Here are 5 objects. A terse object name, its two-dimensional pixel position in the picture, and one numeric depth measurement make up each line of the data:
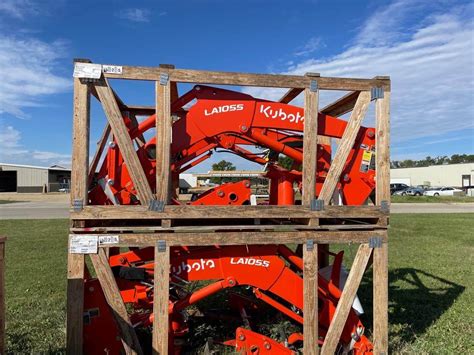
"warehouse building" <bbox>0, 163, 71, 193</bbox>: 62.12
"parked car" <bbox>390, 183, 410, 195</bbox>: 58.16
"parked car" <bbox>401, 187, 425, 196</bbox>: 53.81
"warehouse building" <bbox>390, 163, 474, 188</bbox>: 74.31
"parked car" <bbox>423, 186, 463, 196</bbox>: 55.21
